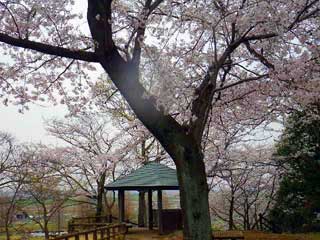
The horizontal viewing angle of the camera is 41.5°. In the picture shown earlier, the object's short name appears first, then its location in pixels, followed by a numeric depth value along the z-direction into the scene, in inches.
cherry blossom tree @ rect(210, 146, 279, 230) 588.1
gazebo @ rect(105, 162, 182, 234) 489.9
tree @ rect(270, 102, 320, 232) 529.7
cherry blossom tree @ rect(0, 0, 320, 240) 193.2
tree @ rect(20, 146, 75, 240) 748.6
